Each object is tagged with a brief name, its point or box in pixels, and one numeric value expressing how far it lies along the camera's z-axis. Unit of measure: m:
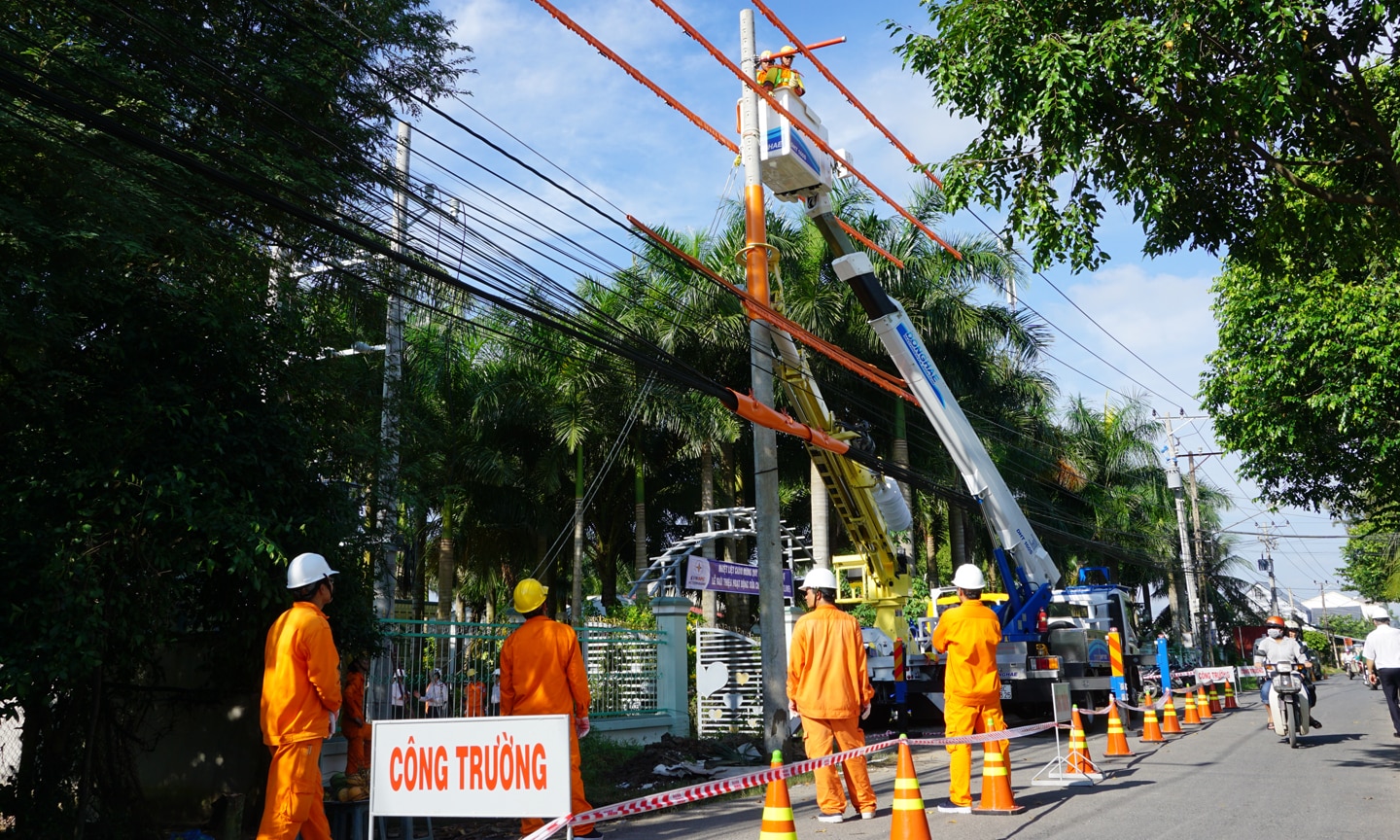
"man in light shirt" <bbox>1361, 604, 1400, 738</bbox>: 11.72
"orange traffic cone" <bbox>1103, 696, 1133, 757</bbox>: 11.97
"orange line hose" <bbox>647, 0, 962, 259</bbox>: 10.14
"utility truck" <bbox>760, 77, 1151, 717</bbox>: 15.23
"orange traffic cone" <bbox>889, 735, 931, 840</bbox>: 6.27
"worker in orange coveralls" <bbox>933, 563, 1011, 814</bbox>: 8.38
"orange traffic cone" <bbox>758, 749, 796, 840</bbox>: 5.18
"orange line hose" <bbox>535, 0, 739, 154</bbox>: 8.76
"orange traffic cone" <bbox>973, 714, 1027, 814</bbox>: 8.12
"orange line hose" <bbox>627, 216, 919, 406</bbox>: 12.27
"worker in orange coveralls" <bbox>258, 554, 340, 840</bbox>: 6.12
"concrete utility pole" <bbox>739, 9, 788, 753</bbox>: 12.77
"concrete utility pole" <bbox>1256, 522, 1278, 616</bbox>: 62.00
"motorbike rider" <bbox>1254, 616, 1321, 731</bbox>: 13.58
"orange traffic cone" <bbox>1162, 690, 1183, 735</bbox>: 15.27
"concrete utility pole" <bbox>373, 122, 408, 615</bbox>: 10.04
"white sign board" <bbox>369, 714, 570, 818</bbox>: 4.48
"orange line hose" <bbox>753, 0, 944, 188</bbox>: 12.78
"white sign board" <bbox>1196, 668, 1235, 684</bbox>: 21.31
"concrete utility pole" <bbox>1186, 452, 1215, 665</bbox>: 42.38
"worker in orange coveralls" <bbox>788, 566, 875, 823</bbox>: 8.04
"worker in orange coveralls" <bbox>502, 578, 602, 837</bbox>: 7.67
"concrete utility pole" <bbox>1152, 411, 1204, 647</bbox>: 38.64
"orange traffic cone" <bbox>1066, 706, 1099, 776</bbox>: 10.13
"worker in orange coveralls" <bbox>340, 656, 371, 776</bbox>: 9.32
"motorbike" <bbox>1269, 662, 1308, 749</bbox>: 13.45
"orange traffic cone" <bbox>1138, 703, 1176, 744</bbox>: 14.02
